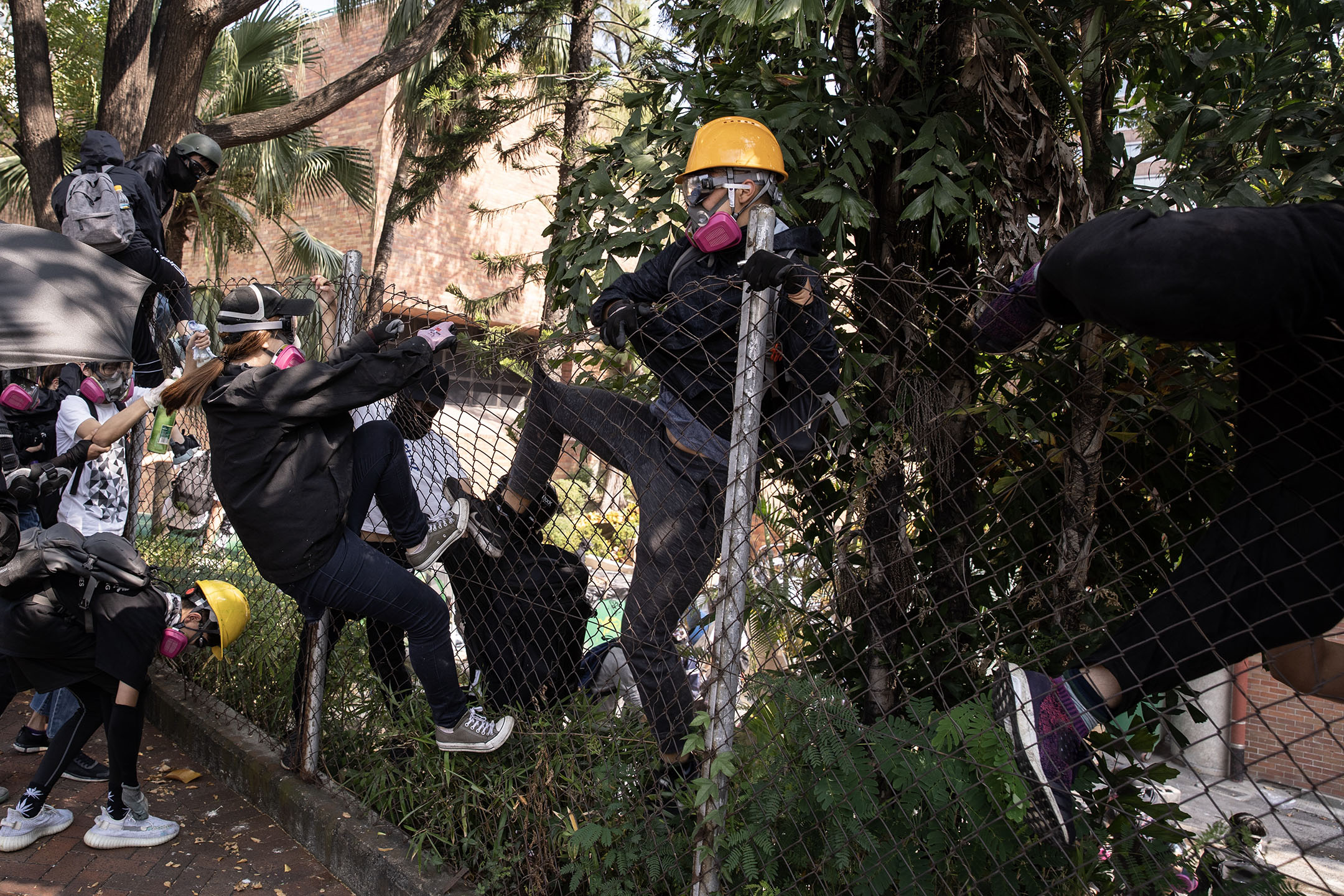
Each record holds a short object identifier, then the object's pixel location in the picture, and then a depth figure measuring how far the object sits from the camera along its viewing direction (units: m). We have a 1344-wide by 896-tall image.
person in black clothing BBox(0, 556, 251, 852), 3.47
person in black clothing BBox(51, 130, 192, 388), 4.80
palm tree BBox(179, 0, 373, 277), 12.33
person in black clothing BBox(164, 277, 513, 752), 2.96
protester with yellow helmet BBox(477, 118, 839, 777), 2.59
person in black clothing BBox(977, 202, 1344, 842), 1.60
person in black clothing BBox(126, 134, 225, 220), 5.11
